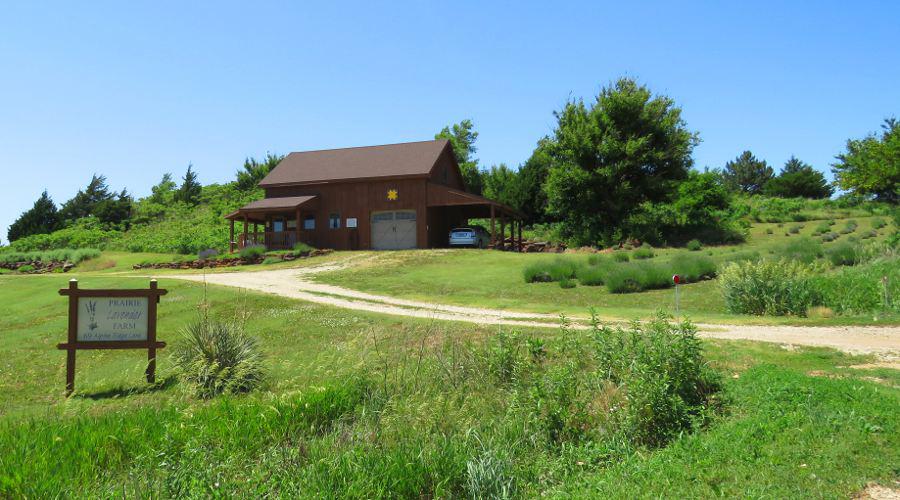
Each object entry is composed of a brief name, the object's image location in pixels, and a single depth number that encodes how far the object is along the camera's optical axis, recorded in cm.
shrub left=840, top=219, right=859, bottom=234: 3413
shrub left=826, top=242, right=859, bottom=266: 1969
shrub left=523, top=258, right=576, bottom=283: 2147
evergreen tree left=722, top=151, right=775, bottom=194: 9450
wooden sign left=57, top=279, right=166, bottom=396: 972
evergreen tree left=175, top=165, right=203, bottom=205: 6375
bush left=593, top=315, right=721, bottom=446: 666
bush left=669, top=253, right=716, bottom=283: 1950
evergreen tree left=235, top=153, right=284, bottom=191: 6700
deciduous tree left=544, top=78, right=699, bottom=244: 3806
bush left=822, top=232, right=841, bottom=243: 3111
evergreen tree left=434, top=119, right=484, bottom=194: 5914
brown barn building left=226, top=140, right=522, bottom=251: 3666
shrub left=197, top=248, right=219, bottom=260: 3526
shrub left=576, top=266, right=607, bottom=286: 2034
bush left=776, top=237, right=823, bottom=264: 1975
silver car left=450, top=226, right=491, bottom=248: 3544
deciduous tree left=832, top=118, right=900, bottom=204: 4353
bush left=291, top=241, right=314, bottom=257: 3378
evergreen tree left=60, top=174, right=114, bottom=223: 6292
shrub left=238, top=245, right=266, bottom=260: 3359
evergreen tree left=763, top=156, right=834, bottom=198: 6800
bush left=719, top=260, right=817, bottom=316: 1422
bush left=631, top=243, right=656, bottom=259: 2759
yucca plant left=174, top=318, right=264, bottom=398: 875
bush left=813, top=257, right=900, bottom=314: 1359
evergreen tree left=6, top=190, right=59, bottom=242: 5659
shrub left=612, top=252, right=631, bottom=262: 2533
